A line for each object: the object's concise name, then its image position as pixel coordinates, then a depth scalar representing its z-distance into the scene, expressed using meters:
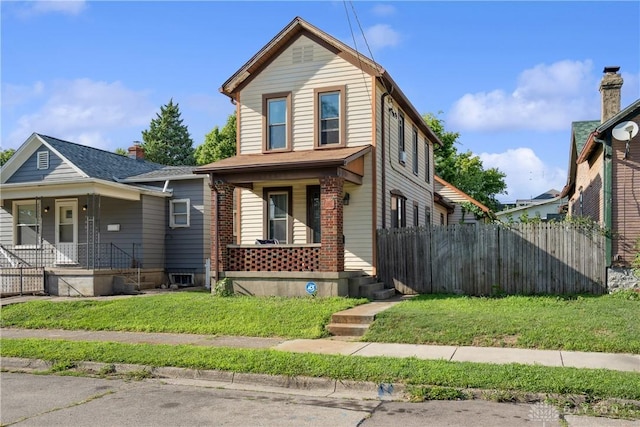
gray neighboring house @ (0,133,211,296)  19.89
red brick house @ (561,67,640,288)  14.04
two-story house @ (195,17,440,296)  14.67
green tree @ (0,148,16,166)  51.51
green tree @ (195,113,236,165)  44.56
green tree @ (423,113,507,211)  43.31
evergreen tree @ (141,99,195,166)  57.53
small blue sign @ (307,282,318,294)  14.11
